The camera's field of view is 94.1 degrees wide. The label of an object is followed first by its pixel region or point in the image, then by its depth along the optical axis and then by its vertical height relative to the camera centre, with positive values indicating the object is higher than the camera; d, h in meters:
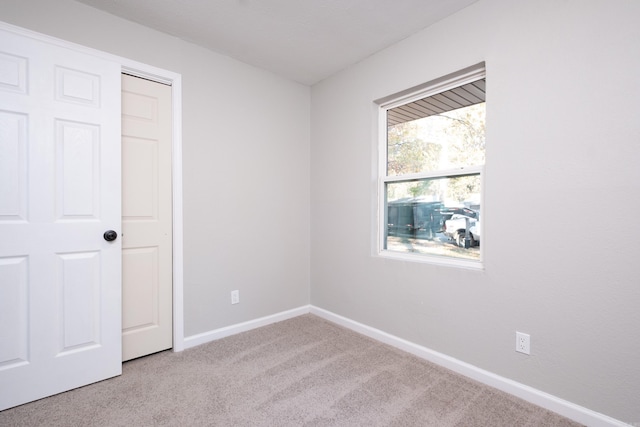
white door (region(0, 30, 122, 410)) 1.75 -0.04
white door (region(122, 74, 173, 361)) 2.27 -0.04
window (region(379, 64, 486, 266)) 2.18 +0.35
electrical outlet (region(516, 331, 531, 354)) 1.81 -0.80
